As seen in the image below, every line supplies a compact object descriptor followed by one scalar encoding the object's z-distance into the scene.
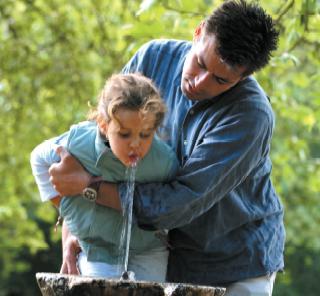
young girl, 6.66
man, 6.82
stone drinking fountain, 6.17
